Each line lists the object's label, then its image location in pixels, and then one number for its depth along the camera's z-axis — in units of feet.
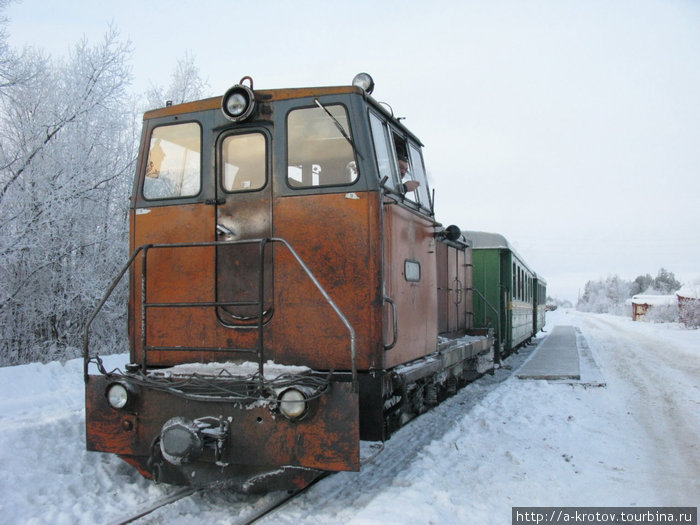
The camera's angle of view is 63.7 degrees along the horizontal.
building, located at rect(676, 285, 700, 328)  104.63
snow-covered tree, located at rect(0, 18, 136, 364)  34.14
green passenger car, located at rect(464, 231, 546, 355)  39.63
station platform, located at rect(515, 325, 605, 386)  32.31
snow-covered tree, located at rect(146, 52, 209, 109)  52.85
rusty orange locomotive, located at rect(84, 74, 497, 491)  12.36
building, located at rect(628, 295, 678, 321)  149.89
